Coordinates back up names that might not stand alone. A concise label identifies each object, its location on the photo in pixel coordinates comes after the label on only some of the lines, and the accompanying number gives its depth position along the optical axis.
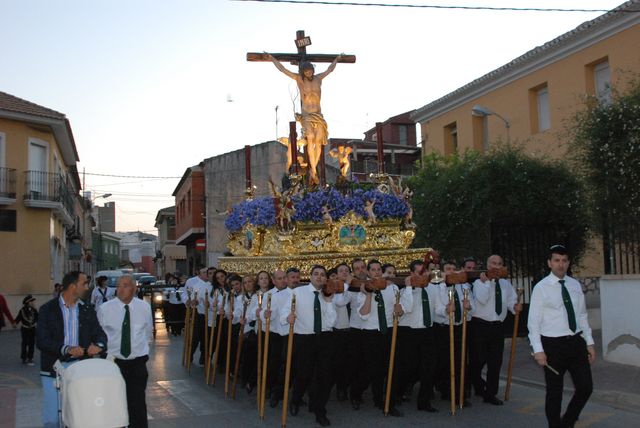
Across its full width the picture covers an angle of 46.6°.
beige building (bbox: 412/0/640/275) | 19.62
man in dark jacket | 6.04
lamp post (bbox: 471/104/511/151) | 20.59
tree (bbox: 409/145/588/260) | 16.22
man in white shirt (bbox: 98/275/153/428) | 6.66
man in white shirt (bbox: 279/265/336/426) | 8.09
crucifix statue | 11.62
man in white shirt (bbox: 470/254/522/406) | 8.75
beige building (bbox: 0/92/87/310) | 23.84
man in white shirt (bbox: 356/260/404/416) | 8.34
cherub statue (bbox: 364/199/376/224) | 10.99
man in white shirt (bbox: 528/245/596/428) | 6.38
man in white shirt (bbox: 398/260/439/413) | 8.40
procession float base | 10.38
